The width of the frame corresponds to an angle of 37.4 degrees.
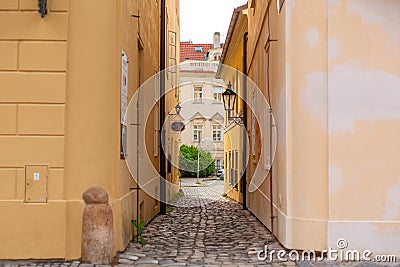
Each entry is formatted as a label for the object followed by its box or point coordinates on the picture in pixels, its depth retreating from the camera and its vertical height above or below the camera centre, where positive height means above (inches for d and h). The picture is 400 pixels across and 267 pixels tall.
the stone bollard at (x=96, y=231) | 296.2 -43.9
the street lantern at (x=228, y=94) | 652.7 +57.8
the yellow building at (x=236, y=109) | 739.4 +49.0
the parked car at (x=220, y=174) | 1949.6 -98.9
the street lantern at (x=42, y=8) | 302.1 +69.9
